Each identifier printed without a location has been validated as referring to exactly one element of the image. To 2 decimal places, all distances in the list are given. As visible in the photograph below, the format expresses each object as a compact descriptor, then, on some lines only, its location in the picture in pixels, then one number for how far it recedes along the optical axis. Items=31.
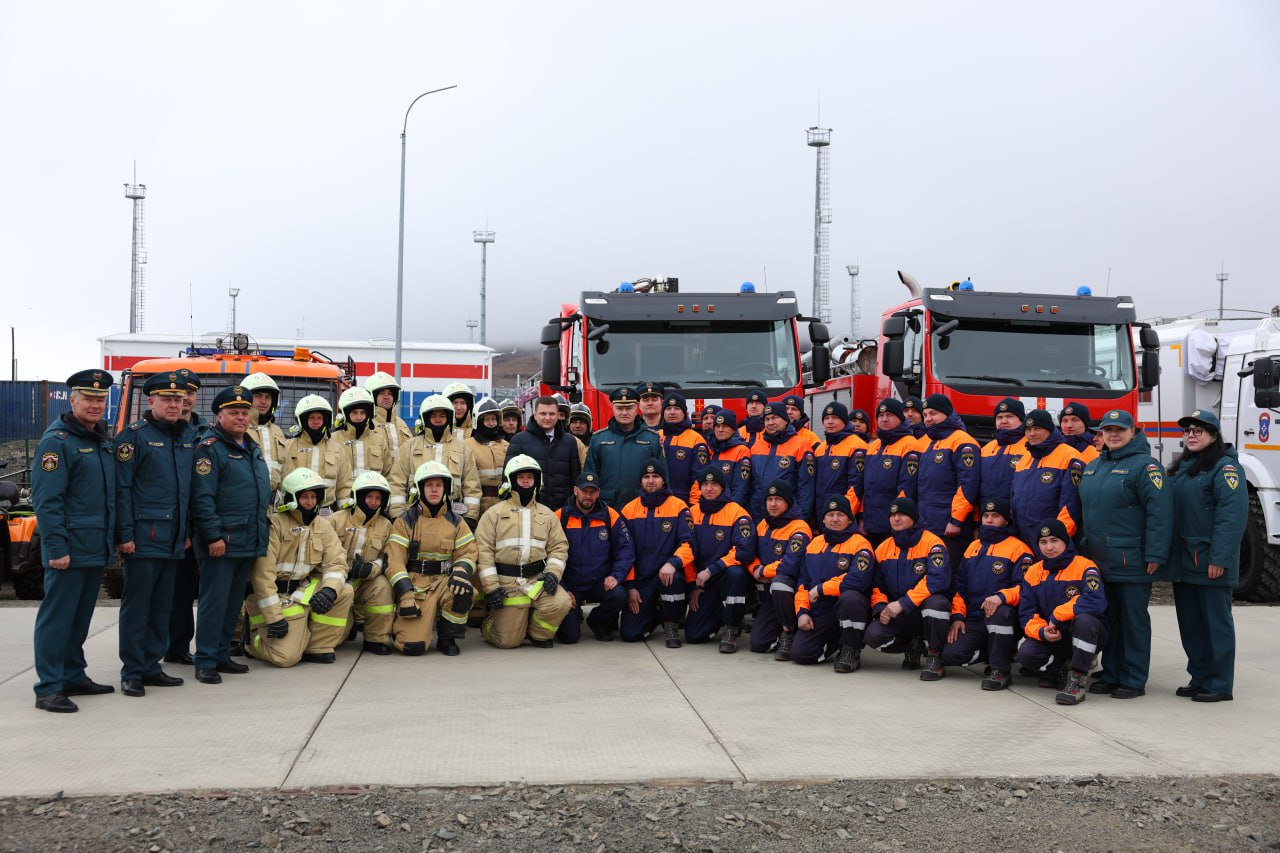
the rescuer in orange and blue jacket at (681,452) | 9.80
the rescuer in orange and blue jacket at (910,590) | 7.87
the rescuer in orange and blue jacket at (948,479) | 8.39
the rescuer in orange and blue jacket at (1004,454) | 8.30
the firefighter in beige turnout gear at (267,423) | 8.81
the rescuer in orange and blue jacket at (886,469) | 8.84
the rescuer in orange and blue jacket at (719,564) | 8.96
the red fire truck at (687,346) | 11.58
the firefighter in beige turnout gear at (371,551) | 8.50
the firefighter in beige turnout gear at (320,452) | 8.85
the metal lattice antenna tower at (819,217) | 30.16
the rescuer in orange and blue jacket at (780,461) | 9.27
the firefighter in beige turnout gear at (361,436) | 9.10
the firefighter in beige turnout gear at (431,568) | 8.55
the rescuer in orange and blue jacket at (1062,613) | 7.25
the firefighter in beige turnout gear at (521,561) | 8.80
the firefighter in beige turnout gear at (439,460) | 9.34
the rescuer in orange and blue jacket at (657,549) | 9.12
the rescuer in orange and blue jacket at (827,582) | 8.28
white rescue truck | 11.54
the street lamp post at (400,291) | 24.31
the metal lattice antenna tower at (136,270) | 41.81
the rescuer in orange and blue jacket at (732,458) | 9.54
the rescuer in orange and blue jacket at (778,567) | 8.57
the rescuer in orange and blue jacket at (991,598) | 7.60
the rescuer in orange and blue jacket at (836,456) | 9.16
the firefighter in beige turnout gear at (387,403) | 9.93
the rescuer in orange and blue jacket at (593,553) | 9.09
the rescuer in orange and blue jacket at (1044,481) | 7.71
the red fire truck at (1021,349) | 11.20
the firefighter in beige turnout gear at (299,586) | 8.01
